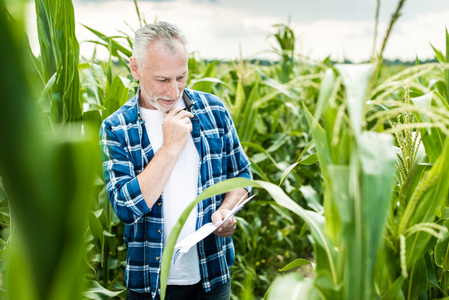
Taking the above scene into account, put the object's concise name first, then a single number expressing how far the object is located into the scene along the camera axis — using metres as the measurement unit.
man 1.17
